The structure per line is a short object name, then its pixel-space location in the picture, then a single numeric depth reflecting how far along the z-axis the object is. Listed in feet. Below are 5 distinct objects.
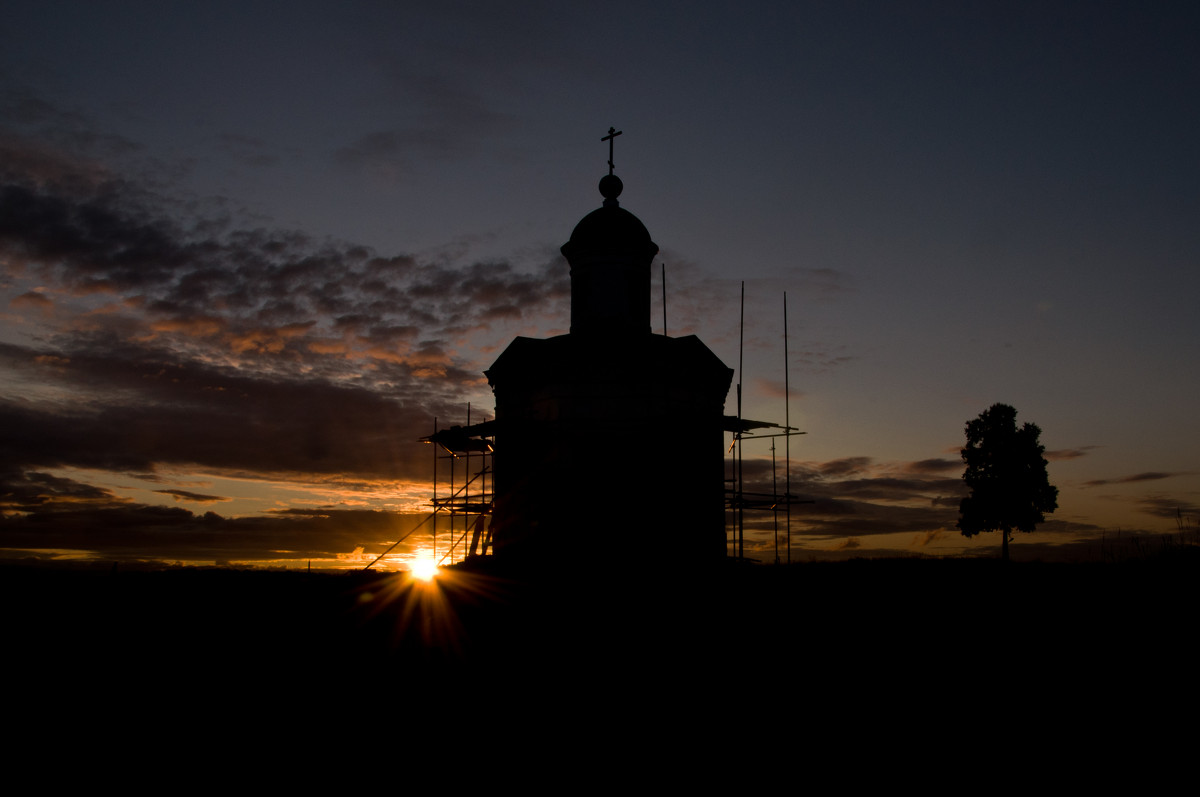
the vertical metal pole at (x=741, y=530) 75.48
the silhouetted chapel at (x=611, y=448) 69.97
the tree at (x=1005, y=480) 120.16
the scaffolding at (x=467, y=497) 78.59
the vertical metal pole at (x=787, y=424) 82.23
